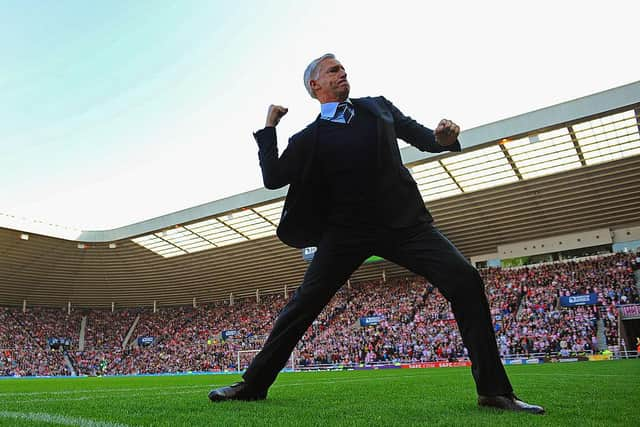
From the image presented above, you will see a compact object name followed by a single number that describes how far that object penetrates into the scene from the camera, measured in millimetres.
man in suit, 3072
